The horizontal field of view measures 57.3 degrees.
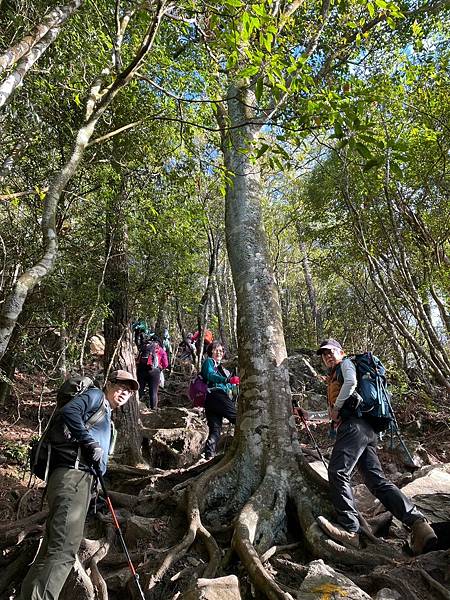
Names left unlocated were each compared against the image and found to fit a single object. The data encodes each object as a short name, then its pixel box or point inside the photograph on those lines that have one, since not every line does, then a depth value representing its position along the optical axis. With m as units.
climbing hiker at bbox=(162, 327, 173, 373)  17.97
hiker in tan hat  3.35
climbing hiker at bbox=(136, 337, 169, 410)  11.38
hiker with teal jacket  7.03
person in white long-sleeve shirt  4.09
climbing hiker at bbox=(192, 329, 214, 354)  14.44
